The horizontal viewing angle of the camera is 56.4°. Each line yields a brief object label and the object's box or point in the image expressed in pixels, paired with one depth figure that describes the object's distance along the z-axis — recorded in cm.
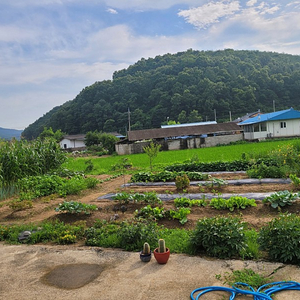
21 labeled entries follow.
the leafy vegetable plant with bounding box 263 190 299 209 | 643
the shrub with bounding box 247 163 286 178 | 1011
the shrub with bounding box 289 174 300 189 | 793
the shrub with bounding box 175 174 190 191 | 916
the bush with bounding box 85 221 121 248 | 530
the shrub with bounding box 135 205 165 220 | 648
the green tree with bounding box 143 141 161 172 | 1324
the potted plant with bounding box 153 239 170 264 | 422
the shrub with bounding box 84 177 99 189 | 1133
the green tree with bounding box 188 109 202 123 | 6675
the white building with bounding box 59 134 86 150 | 6166
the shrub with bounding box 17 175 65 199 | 1008
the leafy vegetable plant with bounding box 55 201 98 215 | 692
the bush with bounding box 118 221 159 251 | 505
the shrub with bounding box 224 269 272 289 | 349
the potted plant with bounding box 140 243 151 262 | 440
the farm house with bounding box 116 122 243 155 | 3731
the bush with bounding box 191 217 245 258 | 436
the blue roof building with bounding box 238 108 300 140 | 3666
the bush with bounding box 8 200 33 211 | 800
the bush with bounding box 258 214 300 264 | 394
